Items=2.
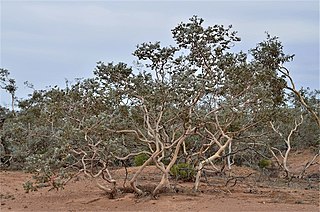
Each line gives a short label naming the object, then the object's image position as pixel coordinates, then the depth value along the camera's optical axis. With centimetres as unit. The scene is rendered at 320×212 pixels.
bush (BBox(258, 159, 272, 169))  2113
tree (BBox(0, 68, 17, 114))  2165
